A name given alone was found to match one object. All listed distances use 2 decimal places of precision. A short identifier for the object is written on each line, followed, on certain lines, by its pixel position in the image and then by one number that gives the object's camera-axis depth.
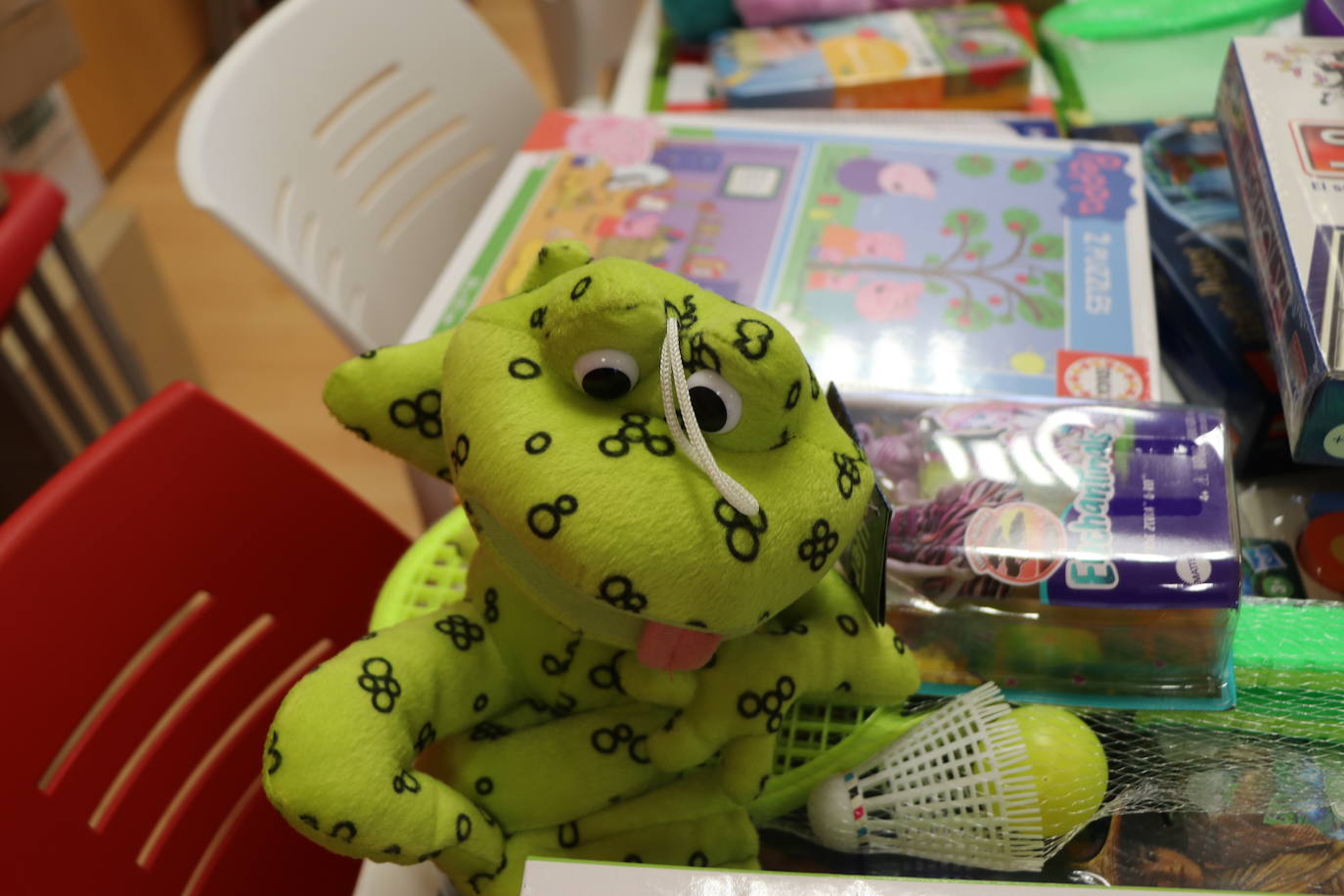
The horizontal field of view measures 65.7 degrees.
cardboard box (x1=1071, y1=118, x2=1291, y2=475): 0.62
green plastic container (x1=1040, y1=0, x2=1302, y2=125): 0.90
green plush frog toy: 0.31
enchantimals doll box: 0.45
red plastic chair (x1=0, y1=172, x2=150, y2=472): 0.95
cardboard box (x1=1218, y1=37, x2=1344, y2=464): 0.46
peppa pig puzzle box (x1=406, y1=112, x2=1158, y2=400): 0.68
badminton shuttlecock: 0.42
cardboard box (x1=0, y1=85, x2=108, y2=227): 1.75
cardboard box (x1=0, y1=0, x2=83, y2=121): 1.20
